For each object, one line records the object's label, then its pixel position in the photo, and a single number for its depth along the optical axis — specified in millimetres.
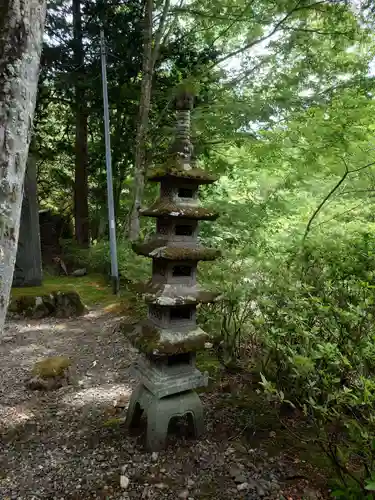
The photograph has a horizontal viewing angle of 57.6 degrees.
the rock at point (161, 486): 2652
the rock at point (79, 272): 9195
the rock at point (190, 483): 2674
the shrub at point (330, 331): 2283
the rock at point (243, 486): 2633
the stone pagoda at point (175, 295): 2895
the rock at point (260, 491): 2570
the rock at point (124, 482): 2664
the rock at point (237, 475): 2710
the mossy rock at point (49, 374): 4215
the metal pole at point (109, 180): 6512
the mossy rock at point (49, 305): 6504
